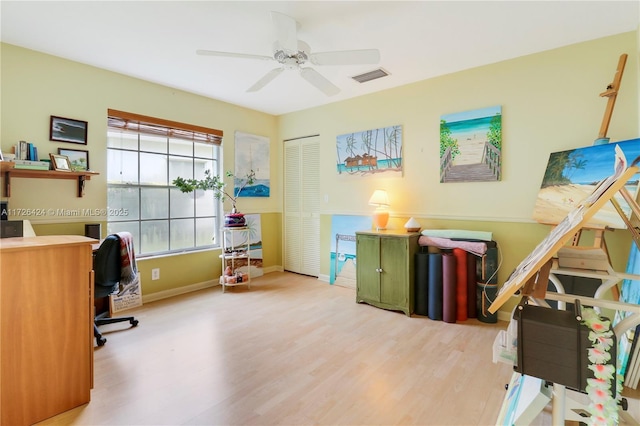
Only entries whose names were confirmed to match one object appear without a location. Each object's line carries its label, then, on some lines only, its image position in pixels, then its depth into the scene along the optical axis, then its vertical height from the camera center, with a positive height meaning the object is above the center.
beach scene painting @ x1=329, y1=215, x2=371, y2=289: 4.21 -0.49
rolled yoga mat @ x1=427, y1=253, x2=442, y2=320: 3.07 -0.77
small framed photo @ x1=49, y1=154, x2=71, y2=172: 2.83 +0.49
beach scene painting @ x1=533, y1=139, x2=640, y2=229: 2.23 +0.27
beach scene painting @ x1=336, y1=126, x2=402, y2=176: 3.84 +0.83
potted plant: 3.66 +0.35
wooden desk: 1.58 -0.64
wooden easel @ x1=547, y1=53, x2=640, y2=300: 2.26 +0.84
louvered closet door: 4.73 +0.11
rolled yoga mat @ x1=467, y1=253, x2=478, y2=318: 3.06 -0.76
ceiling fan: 2.25 +1.33
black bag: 0.98 -0.45
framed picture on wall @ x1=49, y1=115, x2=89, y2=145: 2.97 +0.85
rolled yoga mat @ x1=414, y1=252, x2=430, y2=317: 3.19 -0.75
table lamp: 3.68 +0.01
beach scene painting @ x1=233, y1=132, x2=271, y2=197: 4.58 +0.79
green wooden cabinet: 3.22 -0.63
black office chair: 2.56 -0.48
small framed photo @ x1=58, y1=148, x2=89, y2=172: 3.03 +0.58
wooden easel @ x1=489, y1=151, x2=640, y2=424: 0.92 -0.21
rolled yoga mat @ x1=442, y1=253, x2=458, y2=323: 2.99 -0.76
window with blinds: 3.51 +0.38
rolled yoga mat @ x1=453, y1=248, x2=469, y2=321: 3.03 -0.75
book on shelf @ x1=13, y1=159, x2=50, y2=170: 2.60 +0.43
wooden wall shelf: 2.57 +0.37
